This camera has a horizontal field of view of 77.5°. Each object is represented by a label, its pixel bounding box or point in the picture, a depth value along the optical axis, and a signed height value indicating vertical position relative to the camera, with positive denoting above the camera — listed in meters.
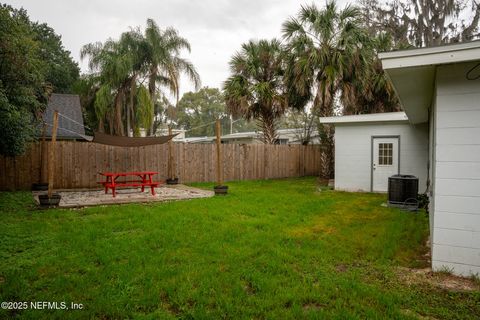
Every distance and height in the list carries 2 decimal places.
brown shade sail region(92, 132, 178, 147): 8.02 +0.53
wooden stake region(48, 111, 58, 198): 6.48 +0.06
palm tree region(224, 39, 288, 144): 12.92 +3.52
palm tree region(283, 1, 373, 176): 10.64 +3.93
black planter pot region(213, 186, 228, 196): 8.46 -0.86
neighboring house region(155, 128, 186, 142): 25.46 +2.31
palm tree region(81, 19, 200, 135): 15.12 +4.57
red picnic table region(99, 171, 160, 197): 7.75 -0.69
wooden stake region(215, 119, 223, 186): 8.49 +0.31
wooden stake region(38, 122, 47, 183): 8.85 +0.14
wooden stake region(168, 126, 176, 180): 10.64 -0.14
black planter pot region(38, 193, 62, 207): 6.36 -0.91
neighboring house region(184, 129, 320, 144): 20.09 +1.65
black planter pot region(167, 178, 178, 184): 10.85 -0.80
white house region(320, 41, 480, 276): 3.18 +0.11
